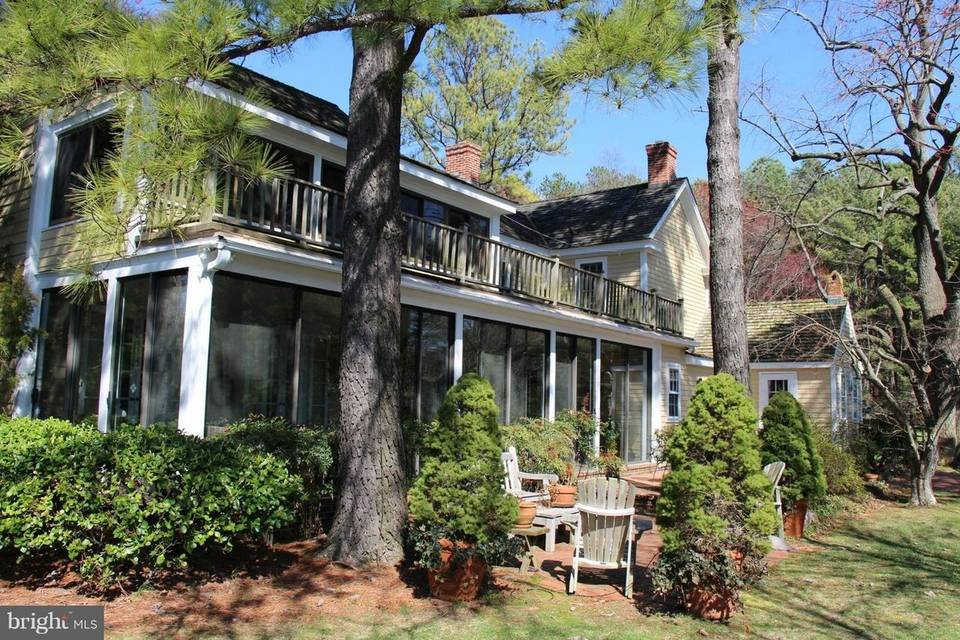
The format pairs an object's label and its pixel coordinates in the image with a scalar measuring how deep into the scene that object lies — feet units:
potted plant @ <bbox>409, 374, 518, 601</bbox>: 19.69
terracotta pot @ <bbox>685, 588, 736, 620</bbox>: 18.52
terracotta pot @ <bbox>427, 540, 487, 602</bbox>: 19.61
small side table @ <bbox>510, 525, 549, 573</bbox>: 23.08
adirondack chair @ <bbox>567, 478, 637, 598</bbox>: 21.26
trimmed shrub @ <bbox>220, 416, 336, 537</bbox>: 26.00
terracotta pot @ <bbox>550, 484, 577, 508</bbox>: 29.94
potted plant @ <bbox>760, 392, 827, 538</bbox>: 30.89
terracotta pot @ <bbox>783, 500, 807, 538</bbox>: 30.83
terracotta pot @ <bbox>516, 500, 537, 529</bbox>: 24.64
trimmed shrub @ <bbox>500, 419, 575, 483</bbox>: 38.93
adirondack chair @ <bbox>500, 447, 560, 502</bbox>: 29.55
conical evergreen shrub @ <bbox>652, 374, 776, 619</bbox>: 18.56
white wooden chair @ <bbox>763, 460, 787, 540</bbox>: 27.94
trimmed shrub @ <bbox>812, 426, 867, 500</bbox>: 37.81
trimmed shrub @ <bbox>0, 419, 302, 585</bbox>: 18.84
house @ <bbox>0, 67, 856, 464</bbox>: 29.58
